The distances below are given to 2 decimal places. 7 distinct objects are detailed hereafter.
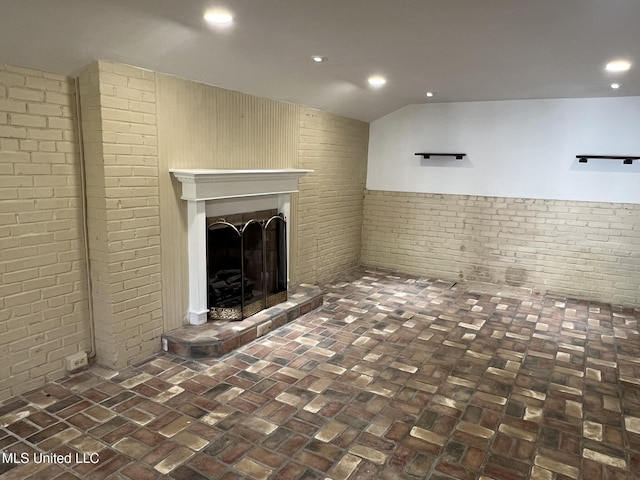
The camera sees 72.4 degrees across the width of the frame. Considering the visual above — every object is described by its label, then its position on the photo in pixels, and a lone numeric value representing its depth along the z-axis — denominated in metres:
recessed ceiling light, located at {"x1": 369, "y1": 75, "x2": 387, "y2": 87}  4.24
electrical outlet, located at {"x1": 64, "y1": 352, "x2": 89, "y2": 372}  3.09
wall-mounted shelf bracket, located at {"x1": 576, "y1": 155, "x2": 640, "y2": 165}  4.88
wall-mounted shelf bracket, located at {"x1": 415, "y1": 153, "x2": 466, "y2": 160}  5.73
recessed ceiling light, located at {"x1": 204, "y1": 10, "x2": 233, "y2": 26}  2.49
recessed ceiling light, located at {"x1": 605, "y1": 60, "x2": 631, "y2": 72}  3.54
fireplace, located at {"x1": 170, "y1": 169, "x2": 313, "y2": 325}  3.58
